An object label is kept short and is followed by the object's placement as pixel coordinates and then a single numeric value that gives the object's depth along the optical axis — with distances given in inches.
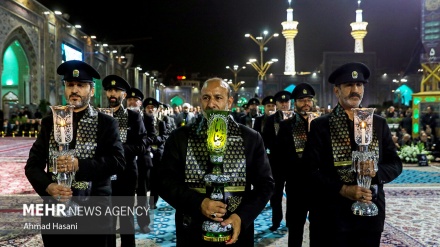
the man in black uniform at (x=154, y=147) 300.7
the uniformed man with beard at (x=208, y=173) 101.3
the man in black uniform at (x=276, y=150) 238.7
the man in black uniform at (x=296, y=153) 194.7
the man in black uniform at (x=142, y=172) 257.0
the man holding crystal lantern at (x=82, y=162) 116.8
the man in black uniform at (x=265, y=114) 298.7
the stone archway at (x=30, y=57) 1041.5
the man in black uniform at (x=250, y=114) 437.1
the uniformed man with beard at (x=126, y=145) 201.0
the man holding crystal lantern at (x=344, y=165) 119.4
